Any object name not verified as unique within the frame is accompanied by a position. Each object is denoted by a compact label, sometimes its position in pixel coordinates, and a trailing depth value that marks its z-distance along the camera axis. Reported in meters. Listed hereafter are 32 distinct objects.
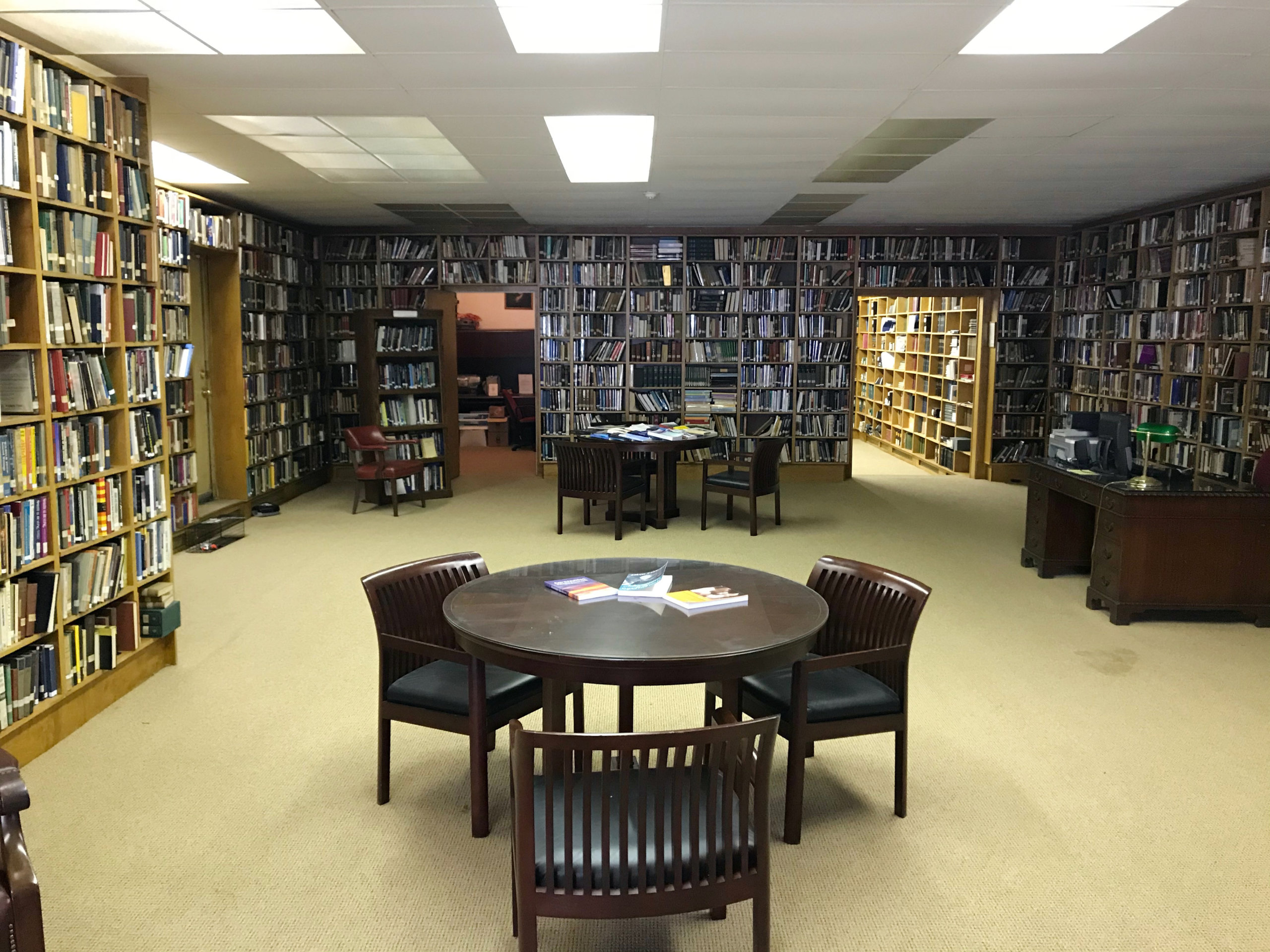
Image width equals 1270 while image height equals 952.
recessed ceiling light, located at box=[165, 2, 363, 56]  3.82
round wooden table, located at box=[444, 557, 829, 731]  2.49
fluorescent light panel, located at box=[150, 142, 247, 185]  6.55
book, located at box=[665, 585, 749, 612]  2.93
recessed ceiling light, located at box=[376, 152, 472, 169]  6.62
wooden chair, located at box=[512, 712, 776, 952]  1.94
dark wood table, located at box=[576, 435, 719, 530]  7.56
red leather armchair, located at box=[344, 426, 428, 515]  8.49
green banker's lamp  5.49
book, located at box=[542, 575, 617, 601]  3.04
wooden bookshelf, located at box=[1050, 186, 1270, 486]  7.33
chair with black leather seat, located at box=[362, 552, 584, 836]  2.93
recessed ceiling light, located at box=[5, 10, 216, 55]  3.82
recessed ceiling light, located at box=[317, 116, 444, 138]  5.50
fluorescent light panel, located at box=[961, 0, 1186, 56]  3.68
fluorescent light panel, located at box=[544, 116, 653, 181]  5.61
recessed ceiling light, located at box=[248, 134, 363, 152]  6.00
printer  6.28
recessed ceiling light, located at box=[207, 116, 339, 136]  5.50
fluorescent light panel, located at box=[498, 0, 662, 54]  3.73
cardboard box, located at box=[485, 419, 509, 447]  14.13
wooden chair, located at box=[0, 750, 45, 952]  1.79
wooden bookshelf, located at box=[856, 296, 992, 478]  10.95
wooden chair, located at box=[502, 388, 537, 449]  13.71
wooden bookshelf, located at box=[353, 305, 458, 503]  9.18
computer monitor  6.09
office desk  5.28
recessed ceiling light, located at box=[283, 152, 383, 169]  6.57
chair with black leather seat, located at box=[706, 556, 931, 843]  2.94
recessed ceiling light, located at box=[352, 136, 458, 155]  6.10
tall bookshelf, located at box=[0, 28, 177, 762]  3.52
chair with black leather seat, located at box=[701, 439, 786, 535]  7.67
